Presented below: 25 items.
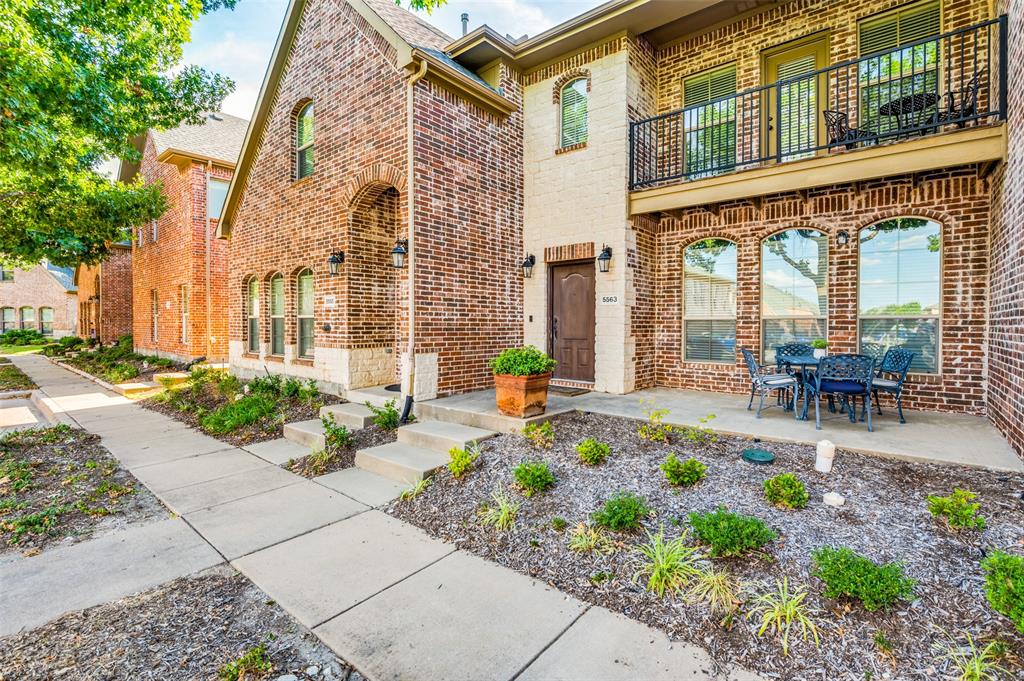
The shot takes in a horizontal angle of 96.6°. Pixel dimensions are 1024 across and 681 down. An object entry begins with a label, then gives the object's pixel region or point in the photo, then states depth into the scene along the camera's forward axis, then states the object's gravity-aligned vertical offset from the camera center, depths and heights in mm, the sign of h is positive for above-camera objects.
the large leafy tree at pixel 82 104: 6297 +3729
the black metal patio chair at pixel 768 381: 5578 -669
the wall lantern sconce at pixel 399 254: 7020 +1133
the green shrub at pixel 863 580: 2391 -1366
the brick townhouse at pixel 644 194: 5859 +2010
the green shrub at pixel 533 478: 4059 -1348
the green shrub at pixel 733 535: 2932 -1356
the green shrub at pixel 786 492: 3438 -1258
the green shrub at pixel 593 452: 4406 -1208
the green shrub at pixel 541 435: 4943 -1201
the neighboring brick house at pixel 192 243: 13172 +2563
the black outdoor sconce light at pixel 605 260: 7440 +1104
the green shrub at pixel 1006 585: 2117 -1245
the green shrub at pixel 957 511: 2953 -1221
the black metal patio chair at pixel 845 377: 4926 -553
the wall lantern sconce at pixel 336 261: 7762 +1137
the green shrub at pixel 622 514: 3365 -1398
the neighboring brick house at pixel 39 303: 32656 +1820
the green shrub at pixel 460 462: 4535 -1355
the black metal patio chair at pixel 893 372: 5207 -559
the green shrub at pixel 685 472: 3877 -1235
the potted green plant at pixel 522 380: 5434 -635
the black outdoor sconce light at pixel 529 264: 8484 +1180
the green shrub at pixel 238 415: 7094 -1413
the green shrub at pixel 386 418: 6305 -1252
